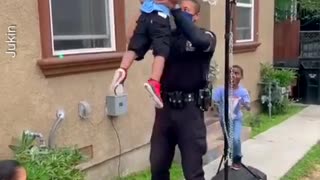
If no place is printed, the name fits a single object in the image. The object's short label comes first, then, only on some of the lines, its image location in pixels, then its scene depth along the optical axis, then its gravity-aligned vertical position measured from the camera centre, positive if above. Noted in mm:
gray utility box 5070 -596
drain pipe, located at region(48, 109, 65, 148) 4391 -701
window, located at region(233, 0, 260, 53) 8641 +342
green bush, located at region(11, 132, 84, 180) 3618 -874
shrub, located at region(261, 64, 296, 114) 9547 -783
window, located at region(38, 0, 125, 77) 4359 +126
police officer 3588 -435
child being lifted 3111 +29
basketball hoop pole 4141 -196
